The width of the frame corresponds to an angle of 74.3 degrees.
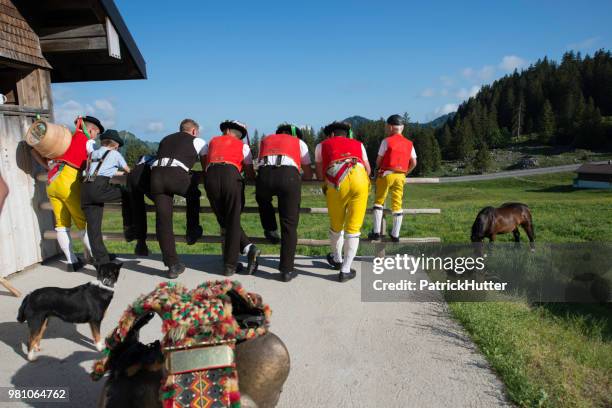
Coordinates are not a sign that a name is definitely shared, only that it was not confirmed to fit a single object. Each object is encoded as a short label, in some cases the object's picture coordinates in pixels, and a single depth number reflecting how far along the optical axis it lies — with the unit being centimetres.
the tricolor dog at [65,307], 359
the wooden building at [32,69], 582
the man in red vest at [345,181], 511
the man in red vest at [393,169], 607
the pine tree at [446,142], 10031
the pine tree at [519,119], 10938
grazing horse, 636
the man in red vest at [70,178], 562
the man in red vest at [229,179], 516
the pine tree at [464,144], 9538
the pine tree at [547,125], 9612
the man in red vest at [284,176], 519
